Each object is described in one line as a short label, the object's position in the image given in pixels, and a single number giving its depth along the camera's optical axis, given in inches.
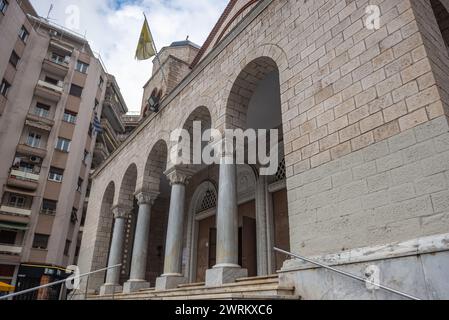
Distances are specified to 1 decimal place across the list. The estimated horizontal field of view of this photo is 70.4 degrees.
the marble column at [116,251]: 402.6
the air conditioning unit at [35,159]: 813.6
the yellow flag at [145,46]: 418.2
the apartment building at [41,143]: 745.0
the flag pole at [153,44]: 414.7
